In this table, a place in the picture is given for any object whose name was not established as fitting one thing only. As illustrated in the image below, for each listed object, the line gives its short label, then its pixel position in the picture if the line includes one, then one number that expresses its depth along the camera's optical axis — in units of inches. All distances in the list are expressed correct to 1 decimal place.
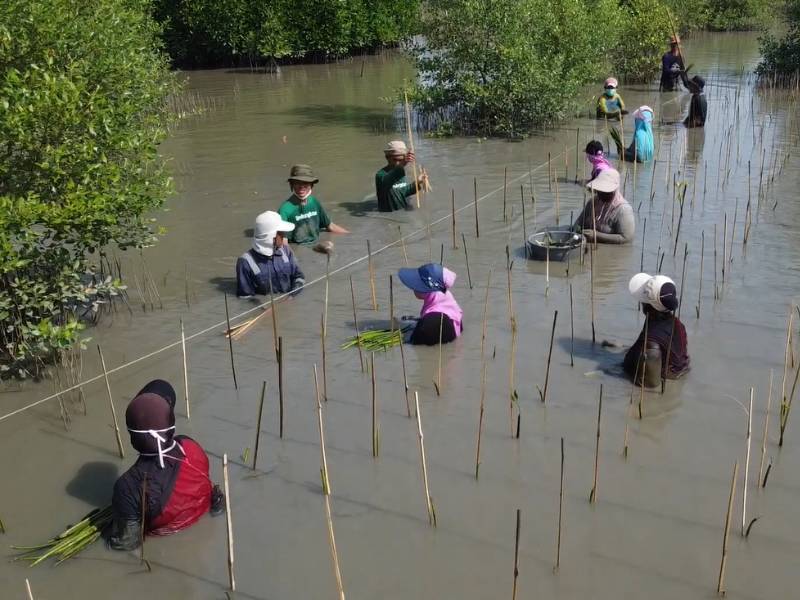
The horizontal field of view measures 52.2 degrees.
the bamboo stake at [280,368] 195.4
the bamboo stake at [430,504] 173.0
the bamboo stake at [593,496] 179.7
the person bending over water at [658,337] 216.8
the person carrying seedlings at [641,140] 471.5
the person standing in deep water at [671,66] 743.1
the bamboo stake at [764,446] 183.0
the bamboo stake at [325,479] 180.5
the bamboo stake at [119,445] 203.3
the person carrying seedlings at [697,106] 583.2
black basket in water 322.7
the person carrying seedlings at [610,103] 595.5
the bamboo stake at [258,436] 188.5
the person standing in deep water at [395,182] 392.5
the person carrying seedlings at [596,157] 362.6
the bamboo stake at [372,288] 288.3
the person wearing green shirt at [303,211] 354.0
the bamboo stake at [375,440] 197.9
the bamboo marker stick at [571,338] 247.6
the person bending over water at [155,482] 169.6
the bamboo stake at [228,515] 145.7
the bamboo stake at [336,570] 140.1
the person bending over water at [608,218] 338.6
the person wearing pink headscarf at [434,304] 245.8
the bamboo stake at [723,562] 149.3
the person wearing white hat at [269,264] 294.4
